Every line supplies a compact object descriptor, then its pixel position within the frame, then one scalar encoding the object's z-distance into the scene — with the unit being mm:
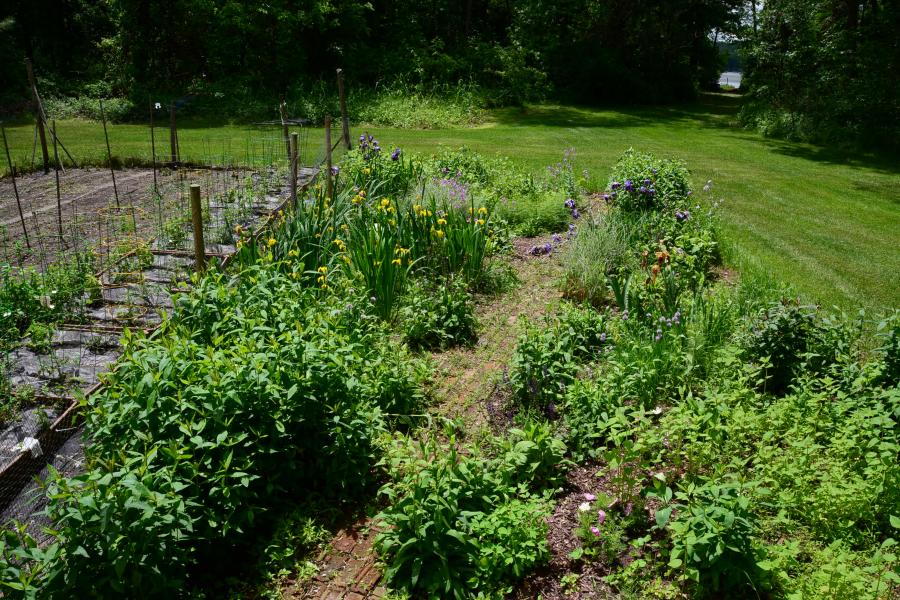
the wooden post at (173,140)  9359
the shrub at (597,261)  5562
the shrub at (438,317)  5008
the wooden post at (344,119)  8057
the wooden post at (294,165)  5844
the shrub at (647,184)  6840
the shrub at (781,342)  4113
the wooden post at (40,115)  9038
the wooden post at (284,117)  7204
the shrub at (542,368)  4008
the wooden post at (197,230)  4883
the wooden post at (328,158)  6274
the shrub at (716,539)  2625
